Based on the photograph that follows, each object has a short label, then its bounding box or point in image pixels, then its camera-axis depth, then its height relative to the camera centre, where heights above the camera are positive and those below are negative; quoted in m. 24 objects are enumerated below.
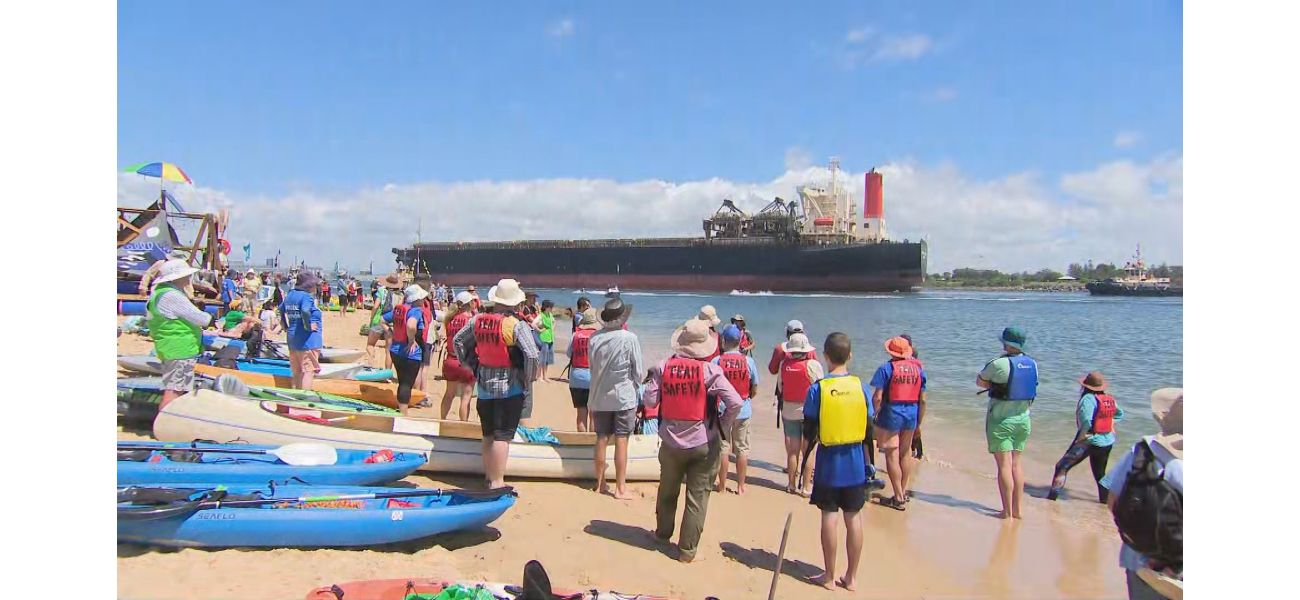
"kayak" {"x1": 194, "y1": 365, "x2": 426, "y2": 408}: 7.95 -1.18
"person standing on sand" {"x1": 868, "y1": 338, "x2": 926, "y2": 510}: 5.18 -0.79
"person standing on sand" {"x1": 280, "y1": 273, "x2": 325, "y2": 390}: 6.74 -0.40
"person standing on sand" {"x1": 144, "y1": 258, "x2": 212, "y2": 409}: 5.24 -0.24
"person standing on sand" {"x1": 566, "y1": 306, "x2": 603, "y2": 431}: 6.61 -0.67
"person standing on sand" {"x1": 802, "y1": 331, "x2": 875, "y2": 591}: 3.71 -0.81
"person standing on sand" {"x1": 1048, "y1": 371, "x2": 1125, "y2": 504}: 5.97 -1.24
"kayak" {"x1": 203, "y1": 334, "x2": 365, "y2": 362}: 9.97 -1.09
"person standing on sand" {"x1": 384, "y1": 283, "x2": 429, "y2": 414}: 6.83 -0.48
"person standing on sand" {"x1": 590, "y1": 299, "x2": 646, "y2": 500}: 4.95 -0.64
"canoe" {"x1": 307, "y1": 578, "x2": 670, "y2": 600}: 2.90 -1.33
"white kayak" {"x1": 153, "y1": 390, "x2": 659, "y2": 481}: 5.30 -1.16
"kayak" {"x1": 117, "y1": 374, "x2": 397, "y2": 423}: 6.08 -1.05
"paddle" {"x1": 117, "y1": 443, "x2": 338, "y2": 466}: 4.63 -1.16
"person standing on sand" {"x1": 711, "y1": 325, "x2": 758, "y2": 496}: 4.96 -0.67
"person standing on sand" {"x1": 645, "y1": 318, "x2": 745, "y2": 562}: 4.00 -0.73
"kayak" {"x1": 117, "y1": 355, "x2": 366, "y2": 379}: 9.05 -1.06
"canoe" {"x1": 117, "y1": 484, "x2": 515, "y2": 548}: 3.49 -1.28
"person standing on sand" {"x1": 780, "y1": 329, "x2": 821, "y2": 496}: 5.60 -0.77
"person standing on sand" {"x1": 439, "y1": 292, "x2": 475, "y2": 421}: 6.77 -0.90
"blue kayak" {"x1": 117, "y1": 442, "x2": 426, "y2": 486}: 4.22 -1.18
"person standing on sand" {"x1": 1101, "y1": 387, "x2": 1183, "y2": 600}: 2.14 -0.70
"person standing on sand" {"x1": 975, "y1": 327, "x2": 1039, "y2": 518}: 5.14 -0.80
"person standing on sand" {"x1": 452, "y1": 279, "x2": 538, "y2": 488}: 4.61 -0.53
